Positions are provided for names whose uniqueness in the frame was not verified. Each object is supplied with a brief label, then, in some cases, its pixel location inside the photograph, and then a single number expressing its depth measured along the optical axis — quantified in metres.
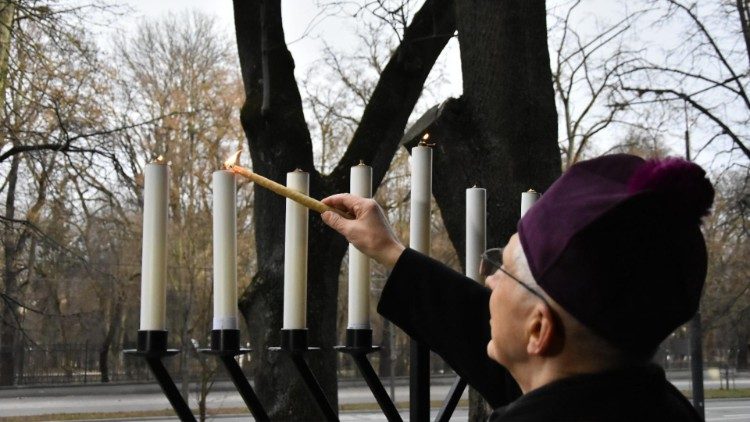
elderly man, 1.27
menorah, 1.83
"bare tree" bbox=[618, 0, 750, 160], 13.77
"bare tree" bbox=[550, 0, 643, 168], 15.36
